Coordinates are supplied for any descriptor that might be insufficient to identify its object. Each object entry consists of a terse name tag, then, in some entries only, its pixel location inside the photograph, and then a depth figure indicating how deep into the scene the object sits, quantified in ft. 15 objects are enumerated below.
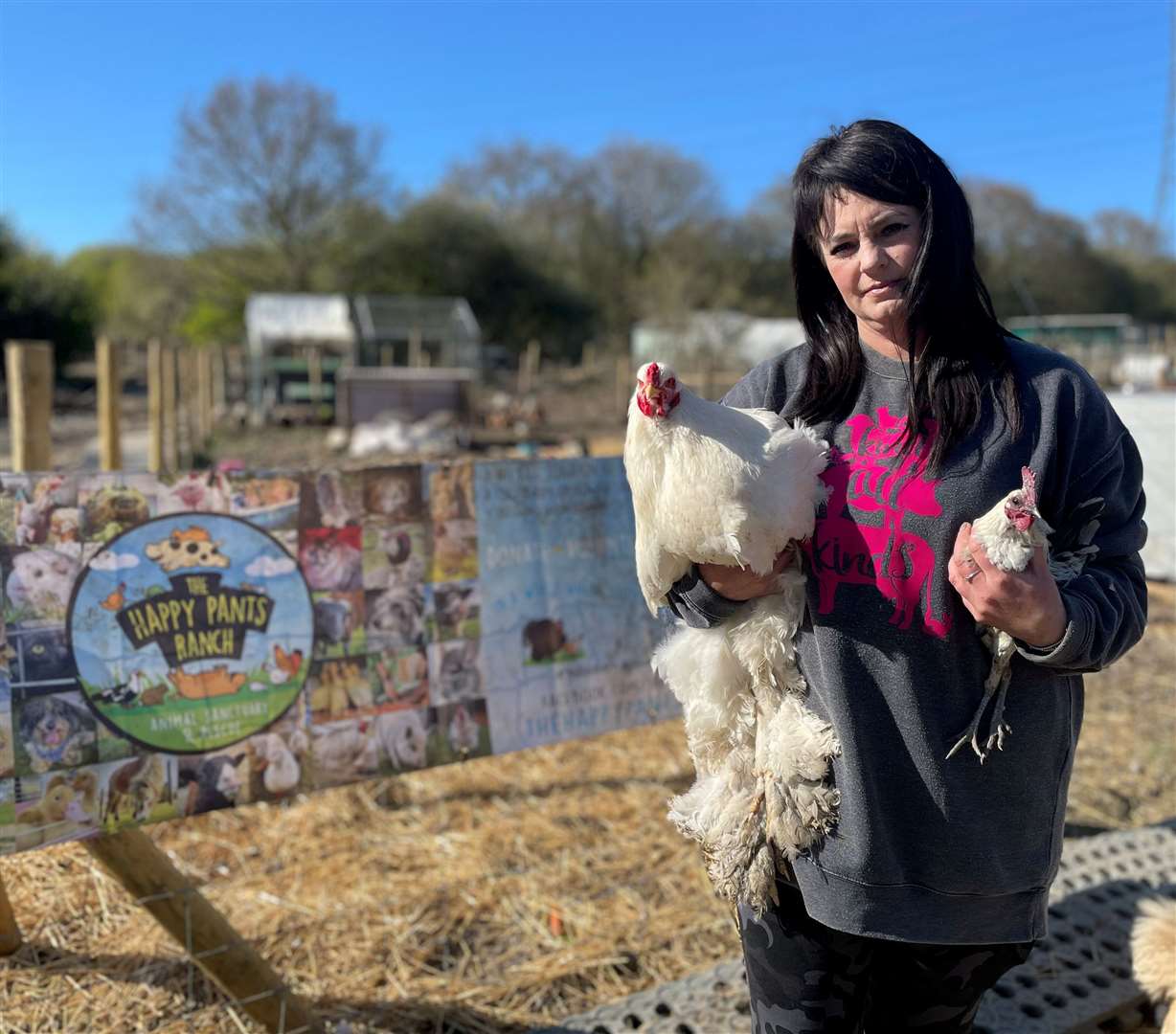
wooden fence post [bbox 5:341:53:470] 9.36
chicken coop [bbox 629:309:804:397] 86.94
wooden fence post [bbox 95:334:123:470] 18.26
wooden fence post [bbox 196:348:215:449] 54.08
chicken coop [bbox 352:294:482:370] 86.84
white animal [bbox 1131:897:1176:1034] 7.55
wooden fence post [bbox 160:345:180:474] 35.19
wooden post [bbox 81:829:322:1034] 7.14
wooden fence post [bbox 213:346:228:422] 73.17
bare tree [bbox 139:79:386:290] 106.01
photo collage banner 6.84
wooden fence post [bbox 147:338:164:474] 29.48
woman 4.28
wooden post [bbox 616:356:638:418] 73.60
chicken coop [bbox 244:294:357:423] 72.18
